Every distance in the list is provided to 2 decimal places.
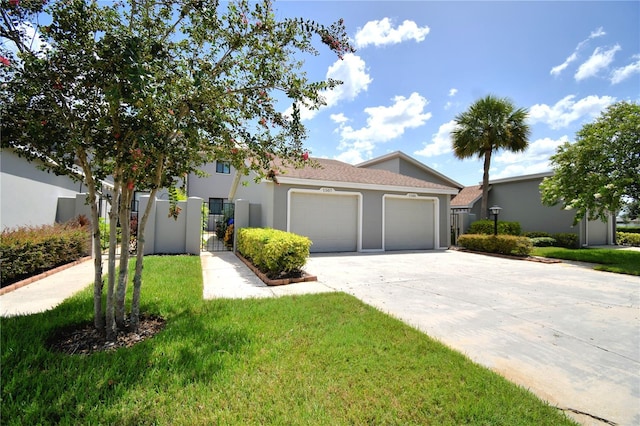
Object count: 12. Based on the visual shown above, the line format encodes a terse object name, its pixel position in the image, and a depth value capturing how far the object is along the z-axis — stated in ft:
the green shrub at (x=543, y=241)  53.11
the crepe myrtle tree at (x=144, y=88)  8.77
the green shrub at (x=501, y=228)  52.60
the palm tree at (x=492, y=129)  53.78
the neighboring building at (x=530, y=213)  55.31
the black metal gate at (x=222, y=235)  43.04
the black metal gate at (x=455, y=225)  55.06
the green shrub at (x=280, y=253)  21.26
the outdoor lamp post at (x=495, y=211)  43.12
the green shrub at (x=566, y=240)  51.90
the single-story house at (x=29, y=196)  23.44
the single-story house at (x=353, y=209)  36.83
